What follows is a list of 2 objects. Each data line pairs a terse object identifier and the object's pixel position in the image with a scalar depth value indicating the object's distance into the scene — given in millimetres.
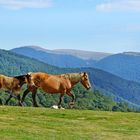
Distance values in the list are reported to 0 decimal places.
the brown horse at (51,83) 30266
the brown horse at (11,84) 31875
